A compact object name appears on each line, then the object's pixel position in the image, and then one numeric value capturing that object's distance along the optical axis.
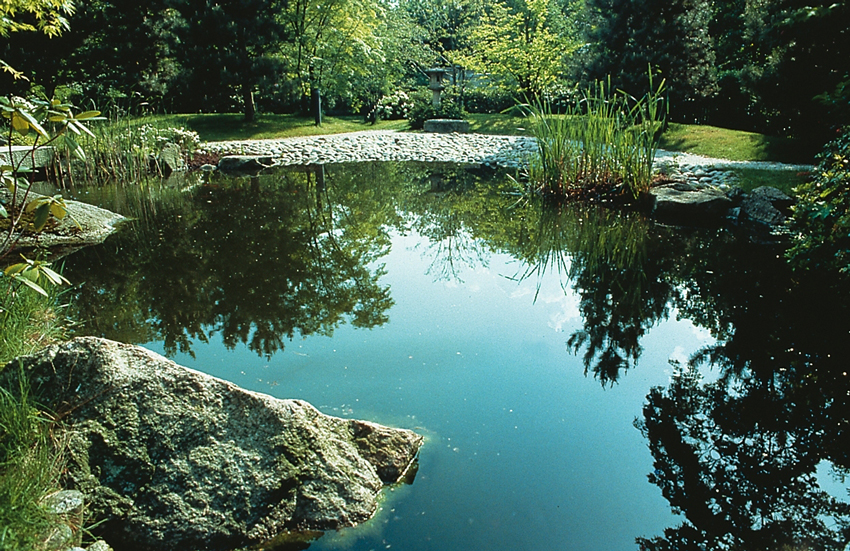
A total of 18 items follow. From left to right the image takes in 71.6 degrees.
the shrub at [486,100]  19.30
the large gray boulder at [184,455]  2.29
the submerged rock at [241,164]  12.41
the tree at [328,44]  16.88
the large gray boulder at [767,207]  7.86
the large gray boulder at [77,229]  6.43
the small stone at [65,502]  2.07
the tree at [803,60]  9.36
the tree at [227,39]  14.68
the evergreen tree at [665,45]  14.14
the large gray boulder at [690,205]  8.02
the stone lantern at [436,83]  17.42
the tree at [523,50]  17.77
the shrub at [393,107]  19.84
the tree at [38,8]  6.36
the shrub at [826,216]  4.82
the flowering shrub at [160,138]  10.91
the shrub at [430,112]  17.55
